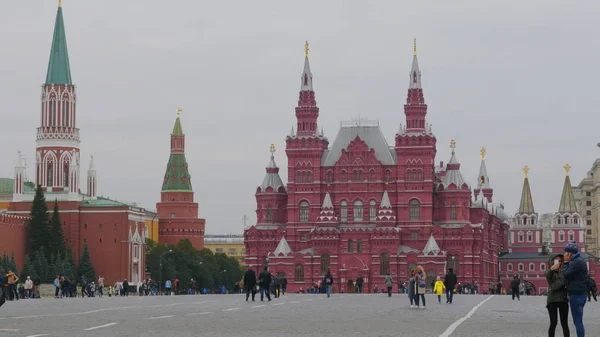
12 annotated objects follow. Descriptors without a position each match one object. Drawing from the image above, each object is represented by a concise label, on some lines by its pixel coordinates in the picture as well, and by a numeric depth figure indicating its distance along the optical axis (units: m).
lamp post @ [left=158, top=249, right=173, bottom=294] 147.62
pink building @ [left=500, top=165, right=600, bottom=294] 193.00
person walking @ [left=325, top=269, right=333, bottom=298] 67.02
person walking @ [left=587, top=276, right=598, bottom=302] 65.75
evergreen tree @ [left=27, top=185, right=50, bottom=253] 147.38
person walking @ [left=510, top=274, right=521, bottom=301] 67.42
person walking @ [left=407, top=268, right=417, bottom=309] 44.30
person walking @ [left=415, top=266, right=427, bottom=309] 44.19
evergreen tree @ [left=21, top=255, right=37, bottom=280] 129.88
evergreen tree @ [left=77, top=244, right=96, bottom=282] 142.88
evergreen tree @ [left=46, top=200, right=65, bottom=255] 146.62
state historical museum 148.25
